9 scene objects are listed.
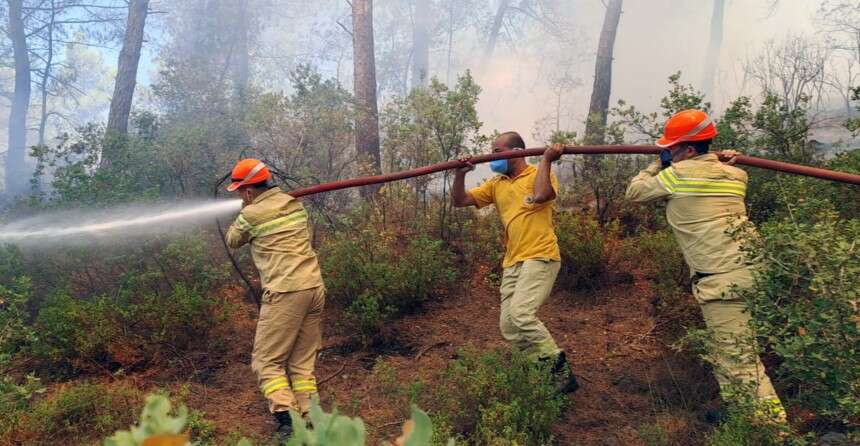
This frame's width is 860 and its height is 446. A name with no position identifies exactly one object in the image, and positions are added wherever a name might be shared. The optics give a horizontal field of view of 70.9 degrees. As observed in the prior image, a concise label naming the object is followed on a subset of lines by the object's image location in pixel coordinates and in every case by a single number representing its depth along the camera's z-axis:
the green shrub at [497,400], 3.57
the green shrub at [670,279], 4.87
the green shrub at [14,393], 3.92
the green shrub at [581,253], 6.14
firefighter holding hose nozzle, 4.09
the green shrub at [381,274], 5.81
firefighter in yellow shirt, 4.20
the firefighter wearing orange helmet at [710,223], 3.37
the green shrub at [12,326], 4.34
